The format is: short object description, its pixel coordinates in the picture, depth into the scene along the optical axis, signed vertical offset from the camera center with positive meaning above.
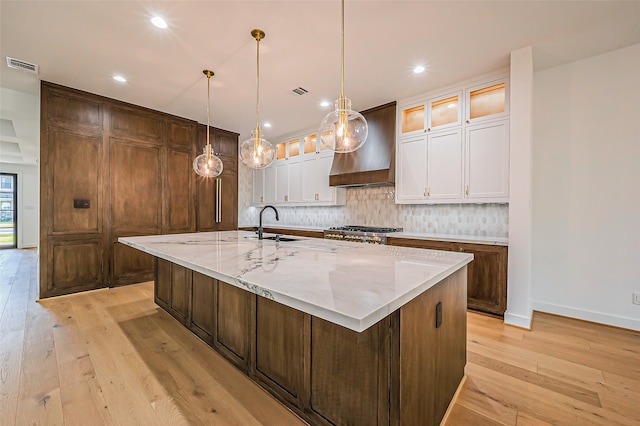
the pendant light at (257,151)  2.69 +0.60
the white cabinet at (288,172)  5.73 +0.85
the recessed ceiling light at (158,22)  2.32 +1.62
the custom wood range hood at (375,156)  4.04 +0.87
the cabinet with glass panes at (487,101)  3.14 +1.35
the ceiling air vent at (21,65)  2.97 +1.59
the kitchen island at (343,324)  1.07 -0.58
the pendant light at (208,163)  3.17 +0.55
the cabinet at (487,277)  2.89 -0.69
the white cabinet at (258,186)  6.50 +0.60
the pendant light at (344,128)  2.06 +0.66
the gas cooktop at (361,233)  3.79 -0.32
